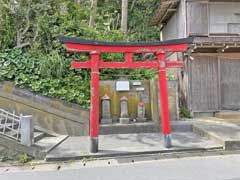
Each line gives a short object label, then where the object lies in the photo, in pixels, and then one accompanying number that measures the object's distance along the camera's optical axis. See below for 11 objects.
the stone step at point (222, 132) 7.50
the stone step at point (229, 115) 11.67
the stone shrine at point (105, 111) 10.23
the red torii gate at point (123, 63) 7.39
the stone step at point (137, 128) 9.77
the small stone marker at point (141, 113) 10.51
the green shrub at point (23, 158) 6.88
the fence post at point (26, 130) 7.23
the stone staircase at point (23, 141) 7.13
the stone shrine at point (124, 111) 10.17
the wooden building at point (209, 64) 12.05
